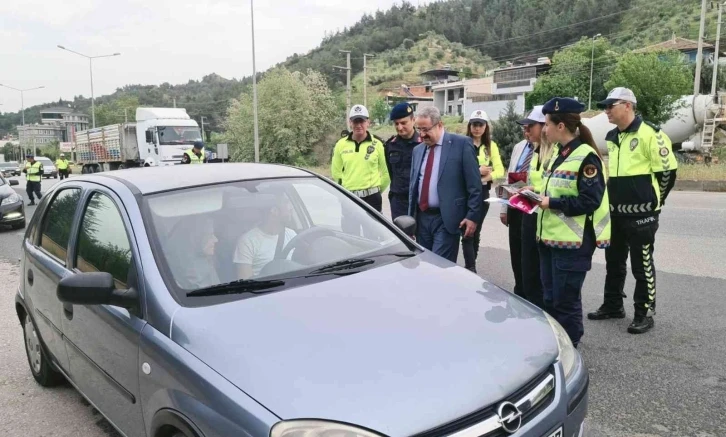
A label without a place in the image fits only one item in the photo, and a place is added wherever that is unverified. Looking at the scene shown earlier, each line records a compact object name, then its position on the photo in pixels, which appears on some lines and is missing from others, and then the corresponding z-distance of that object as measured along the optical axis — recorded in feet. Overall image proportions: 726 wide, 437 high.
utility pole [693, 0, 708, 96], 99.33
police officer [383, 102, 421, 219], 18.19
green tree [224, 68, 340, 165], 150.10
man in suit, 14.84
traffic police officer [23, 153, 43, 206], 54.95
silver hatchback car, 5.93
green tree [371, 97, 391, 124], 257.96
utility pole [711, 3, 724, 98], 105.50
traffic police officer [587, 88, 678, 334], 14.05
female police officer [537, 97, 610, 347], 11.73
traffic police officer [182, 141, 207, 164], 45.19
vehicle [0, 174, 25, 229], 37.55
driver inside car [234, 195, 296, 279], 8.87
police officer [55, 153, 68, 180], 80.48
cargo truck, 87.81
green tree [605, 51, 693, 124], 106.22
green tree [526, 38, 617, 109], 214.48
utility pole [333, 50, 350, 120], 144.91
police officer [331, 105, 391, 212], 20.18
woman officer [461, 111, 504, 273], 20.16
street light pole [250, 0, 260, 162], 97.21
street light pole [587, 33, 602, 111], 206.55
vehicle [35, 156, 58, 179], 125.29
